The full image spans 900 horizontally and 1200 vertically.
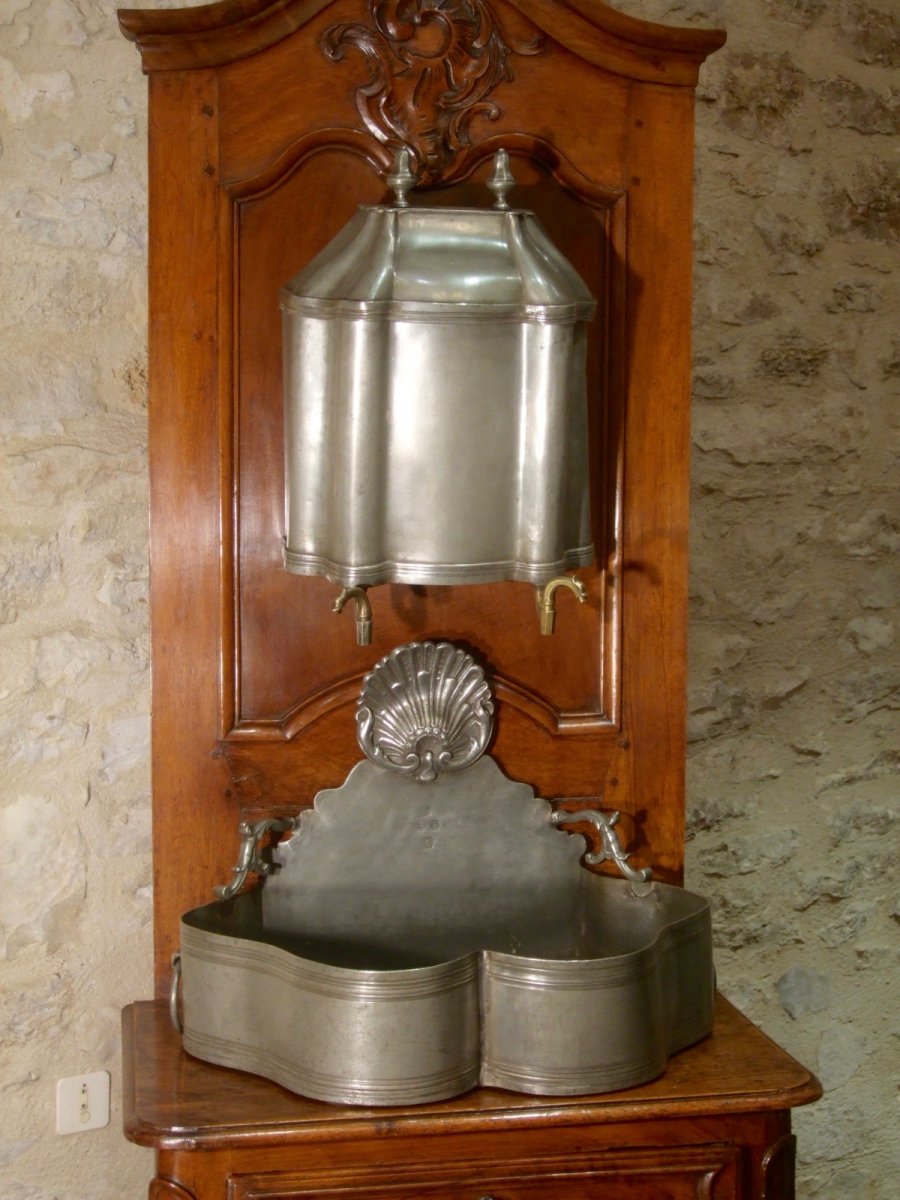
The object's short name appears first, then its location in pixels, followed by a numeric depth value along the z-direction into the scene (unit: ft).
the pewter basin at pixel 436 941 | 5.36
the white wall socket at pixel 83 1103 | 6.90
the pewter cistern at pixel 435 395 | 5.51
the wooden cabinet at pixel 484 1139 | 5.33
